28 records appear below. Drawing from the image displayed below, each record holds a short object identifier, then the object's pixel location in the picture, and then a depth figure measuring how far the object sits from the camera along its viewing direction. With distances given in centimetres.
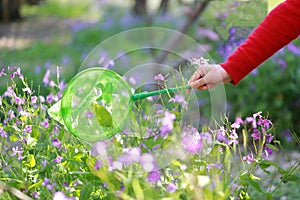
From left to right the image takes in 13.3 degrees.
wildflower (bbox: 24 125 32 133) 358
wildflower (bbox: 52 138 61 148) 366
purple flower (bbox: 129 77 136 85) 377
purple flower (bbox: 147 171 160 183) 341
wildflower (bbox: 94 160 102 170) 339
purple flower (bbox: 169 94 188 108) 348
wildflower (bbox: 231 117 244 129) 348
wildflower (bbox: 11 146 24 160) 355
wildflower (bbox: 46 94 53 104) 387
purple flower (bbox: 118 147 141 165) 336
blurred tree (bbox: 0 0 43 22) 1686
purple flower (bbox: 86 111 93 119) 352
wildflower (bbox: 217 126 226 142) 347
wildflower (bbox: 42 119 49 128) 373
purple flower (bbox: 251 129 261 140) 359
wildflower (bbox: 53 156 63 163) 355
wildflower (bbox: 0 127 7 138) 364
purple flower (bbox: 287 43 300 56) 638
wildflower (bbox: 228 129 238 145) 346
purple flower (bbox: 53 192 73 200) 313
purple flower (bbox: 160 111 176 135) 321
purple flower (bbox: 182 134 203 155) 342
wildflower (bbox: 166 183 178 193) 319
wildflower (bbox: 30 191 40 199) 346
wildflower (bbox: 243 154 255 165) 351
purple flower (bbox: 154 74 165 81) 353
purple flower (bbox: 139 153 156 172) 337
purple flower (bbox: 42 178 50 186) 350
